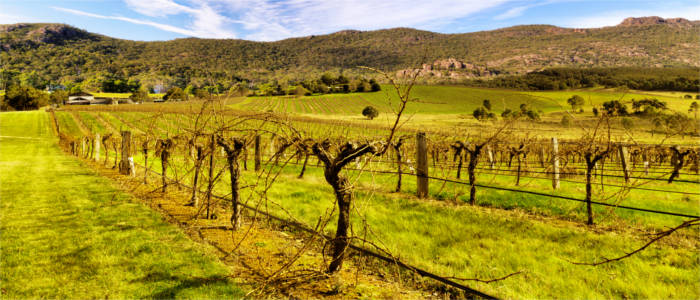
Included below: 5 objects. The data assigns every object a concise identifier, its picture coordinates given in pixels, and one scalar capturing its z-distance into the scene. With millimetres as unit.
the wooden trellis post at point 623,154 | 9073
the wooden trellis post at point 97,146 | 17547
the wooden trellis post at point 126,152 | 12148
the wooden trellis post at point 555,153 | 9978
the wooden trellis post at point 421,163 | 8574
